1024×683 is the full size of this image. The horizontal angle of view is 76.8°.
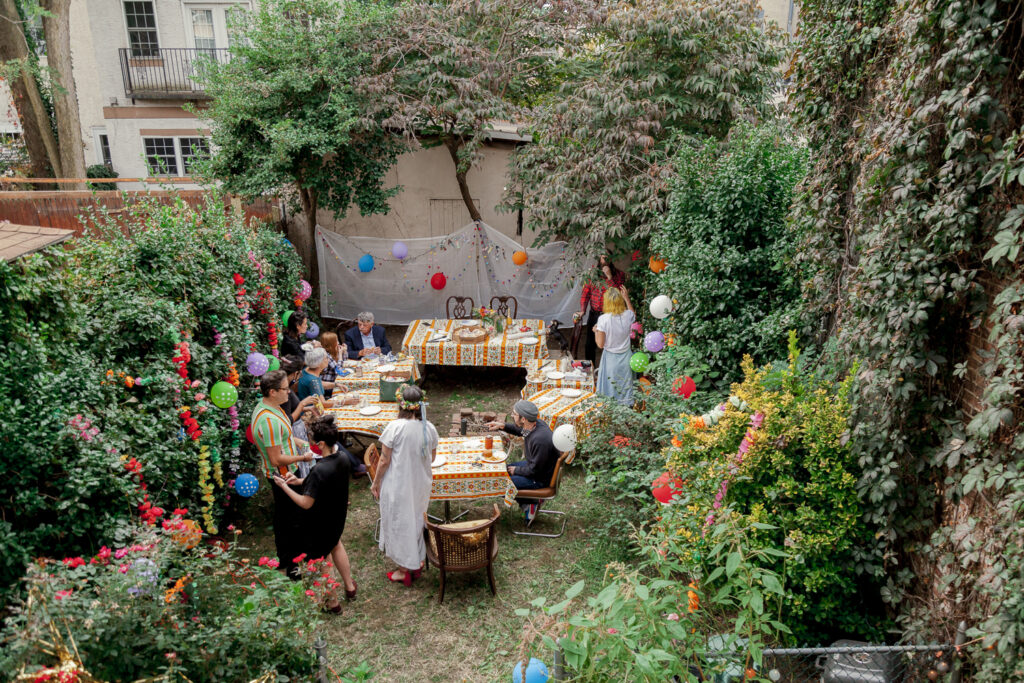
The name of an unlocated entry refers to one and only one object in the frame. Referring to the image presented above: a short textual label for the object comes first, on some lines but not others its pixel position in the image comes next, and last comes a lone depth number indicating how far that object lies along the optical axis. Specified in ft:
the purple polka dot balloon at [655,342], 24.26
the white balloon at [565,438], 19.10
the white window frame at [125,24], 50.11
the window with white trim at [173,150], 53.01
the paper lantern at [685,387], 19.47
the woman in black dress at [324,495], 16.11
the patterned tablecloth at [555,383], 25.88
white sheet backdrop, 37.76
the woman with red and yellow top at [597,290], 28.86
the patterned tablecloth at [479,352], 29.71
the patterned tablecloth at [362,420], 22.30
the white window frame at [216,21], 50.60
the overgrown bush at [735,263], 20.48
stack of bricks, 23.24
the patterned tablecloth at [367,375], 25.57
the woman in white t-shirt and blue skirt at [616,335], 26.22
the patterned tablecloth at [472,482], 18.94
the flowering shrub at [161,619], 9.05
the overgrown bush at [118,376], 12.24
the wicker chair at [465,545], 16.69
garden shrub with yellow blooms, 12.61
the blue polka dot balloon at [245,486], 19.17
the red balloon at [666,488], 15.11
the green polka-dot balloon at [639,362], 24.81
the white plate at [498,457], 19.74
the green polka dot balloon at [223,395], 18.80
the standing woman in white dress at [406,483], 17.12
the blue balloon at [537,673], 11.14
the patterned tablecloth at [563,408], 23.16
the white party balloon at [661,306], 23.16
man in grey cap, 19.67
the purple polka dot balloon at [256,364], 21.06
